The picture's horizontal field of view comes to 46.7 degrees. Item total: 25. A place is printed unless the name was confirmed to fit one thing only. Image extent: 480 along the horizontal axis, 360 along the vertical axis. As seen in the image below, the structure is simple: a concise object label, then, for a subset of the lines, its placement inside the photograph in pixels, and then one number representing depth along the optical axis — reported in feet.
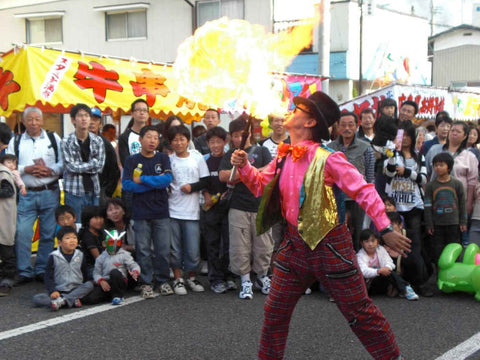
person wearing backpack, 20.48
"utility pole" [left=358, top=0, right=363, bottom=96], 73.47
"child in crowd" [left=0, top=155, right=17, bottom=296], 19.61
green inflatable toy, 18.31
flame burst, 13.20
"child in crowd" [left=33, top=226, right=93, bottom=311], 17.16
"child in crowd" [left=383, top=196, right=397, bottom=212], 19.51
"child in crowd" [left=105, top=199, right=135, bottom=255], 19.53
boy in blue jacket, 18.62
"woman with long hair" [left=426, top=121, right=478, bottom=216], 21.93
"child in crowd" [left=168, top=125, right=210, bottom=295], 19.44
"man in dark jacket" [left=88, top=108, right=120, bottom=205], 22.36
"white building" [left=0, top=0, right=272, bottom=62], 70.08
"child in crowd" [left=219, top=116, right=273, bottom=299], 18.74
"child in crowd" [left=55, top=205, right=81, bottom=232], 19.80
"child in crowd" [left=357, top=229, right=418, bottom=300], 18.34
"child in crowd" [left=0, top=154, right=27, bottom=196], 19.80
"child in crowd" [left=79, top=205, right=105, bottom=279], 19.16
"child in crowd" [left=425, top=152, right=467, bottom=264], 20.67
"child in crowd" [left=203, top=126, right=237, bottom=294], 19.54
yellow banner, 24.85
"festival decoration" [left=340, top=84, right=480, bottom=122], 38.81
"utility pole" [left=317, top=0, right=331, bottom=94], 33.73
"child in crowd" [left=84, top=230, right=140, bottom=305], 17.58
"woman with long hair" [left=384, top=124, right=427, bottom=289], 20.06
